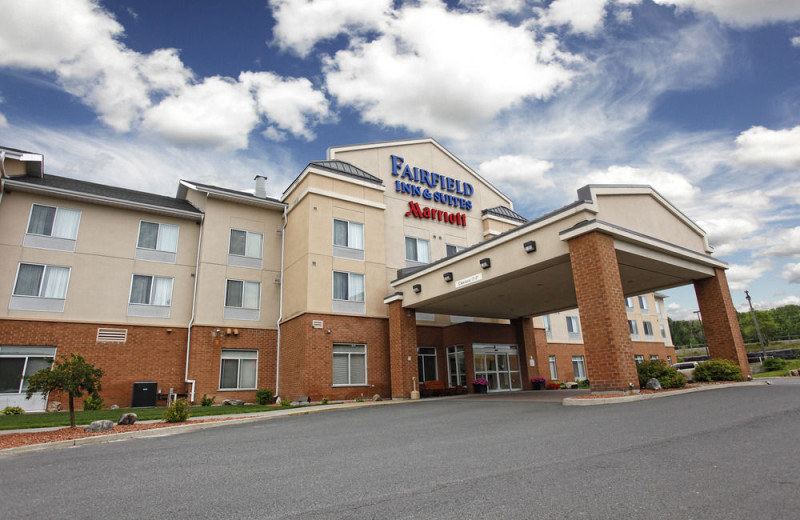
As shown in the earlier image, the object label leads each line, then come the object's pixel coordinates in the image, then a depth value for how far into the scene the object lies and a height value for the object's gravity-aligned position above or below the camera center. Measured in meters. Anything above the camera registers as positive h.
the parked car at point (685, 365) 34.36 +0.13
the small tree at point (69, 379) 10.09 +0.27
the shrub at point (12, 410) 15.29 -0.60
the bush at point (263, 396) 19.34 -0.55
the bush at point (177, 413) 11.80 -0.69
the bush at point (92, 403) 16.89 -0.50
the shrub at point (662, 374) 11.84 -0.17
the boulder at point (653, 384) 11.32 -0.40
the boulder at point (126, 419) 11.31 -0.76
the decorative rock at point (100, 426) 10.09 -0.82
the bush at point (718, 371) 14.12 -0.16
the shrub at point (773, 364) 28.02 -0.02
